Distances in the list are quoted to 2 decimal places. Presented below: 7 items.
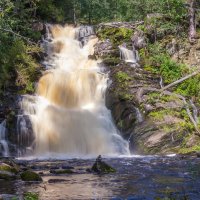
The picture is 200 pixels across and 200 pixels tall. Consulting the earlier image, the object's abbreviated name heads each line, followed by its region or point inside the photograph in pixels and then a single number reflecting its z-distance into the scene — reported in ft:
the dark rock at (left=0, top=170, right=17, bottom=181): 52.37
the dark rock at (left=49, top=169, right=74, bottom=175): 57.67
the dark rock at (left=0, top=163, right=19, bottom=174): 55.10
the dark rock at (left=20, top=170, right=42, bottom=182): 50.93
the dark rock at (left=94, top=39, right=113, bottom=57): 118.11
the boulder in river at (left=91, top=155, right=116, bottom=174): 57.34
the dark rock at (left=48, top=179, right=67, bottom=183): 50.14
